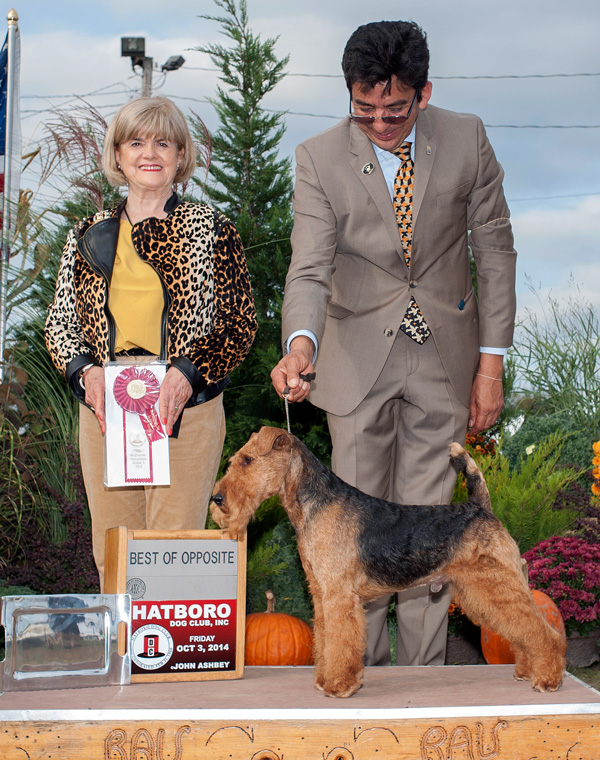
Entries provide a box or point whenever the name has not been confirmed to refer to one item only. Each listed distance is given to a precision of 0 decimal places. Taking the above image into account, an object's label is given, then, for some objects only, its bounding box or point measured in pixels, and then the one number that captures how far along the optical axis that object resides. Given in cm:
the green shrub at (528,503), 509
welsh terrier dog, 246
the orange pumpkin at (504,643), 392
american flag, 541
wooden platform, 229
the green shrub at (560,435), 700
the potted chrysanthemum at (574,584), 434
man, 303
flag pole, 447
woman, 294
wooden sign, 275
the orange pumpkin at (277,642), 368
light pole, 1482
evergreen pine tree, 647
